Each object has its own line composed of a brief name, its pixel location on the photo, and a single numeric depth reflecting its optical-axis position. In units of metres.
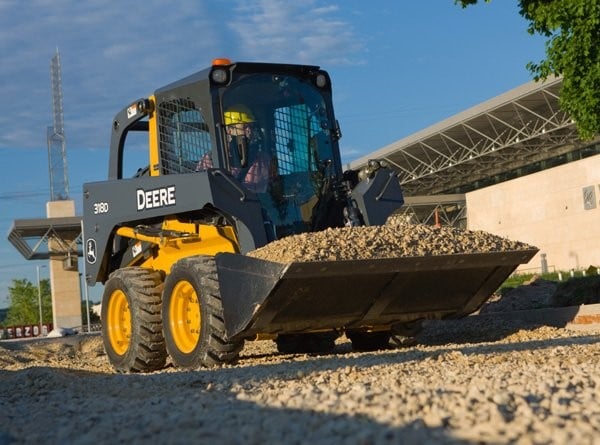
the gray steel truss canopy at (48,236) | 45.34
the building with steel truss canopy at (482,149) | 39.47
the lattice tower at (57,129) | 62.68
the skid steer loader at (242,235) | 9.37
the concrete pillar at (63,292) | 51.75
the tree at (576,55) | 12.20
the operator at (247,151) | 10.59
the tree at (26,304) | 78.56
